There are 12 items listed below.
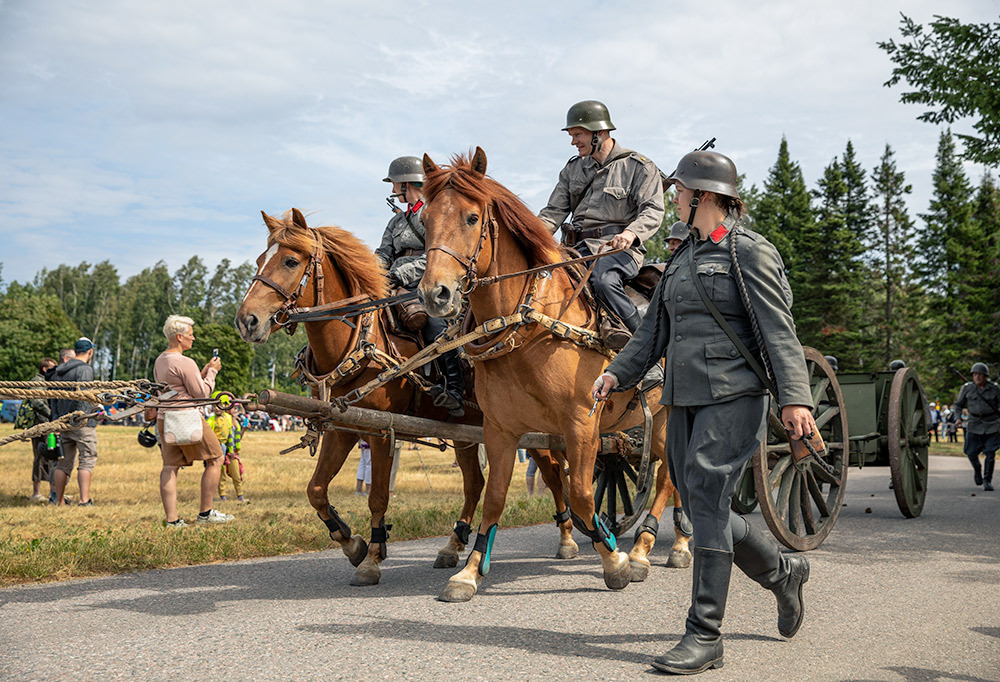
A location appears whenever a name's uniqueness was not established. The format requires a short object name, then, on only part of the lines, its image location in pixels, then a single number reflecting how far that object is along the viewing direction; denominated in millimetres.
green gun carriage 7000
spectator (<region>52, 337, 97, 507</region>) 11016
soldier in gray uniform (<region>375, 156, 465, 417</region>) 6648
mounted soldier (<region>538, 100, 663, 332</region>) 6090
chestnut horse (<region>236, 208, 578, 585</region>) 5719
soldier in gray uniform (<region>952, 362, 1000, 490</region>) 15148
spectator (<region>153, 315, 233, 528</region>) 8523
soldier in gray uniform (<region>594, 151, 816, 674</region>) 3807
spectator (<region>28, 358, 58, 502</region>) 11625
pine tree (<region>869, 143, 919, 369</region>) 48781
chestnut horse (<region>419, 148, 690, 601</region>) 5285
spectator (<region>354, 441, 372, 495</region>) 13192
